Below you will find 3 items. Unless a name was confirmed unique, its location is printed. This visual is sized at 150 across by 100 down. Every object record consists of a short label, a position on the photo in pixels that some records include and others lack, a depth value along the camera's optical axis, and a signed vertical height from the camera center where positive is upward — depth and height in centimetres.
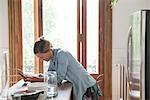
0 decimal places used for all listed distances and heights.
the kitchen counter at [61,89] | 208 -42
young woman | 254 -25
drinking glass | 215 -33
